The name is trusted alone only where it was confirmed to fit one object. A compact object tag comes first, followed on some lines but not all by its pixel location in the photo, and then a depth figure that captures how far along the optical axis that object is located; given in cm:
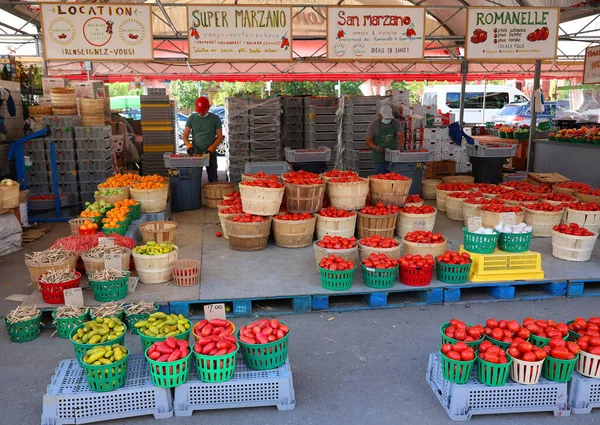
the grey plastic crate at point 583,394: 413
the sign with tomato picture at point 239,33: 1004
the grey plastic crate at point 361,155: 1452
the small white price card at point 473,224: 659
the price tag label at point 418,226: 780
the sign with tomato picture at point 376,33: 1039
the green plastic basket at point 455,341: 430
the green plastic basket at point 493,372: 400
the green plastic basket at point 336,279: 620
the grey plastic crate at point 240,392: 415
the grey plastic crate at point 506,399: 409
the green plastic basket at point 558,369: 405
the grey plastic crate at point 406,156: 1073
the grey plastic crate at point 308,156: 1193
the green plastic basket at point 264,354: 423
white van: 2836
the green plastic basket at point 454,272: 643
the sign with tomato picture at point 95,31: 967
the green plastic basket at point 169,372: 398
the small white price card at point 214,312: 468
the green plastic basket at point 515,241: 662
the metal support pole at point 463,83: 1538
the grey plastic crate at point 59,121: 1137
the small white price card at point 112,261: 600
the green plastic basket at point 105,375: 394
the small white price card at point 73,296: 552
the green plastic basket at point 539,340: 435
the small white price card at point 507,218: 717
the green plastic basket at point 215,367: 406
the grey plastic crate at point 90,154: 1159
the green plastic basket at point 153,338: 445
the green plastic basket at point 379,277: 627
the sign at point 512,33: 1093
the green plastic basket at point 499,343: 434
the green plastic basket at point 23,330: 543
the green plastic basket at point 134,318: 551
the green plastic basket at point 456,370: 405
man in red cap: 1157
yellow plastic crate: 657
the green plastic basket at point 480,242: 652
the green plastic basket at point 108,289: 579
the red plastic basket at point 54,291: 581
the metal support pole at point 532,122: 1368
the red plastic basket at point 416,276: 633
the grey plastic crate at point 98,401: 398
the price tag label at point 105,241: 655
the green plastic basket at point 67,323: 541
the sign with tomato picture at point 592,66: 1380
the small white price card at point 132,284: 614
